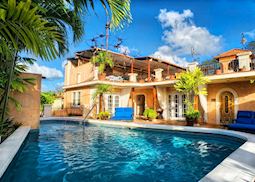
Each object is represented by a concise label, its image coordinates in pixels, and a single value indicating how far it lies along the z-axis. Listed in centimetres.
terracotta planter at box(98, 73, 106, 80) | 1645
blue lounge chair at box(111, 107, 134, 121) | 1450
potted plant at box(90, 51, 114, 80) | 1653
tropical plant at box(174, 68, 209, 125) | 1141
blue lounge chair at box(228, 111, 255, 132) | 827
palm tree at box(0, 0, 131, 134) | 184
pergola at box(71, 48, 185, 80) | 1805
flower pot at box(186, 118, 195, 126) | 1121
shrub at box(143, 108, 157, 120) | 1445
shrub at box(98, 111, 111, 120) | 1526
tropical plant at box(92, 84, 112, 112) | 1529
